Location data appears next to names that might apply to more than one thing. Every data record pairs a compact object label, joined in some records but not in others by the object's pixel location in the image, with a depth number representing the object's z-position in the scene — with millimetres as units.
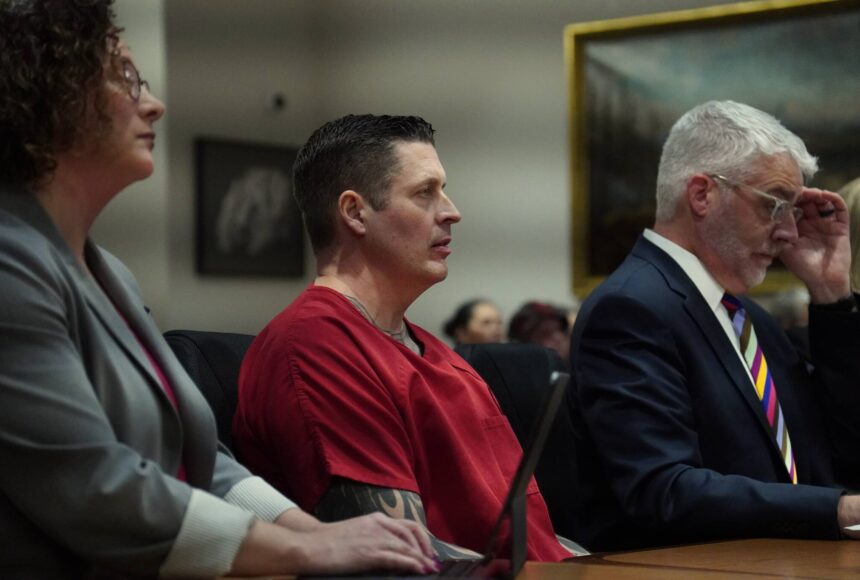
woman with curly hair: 1497
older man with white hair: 2445
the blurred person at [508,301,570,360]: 6312
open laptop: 1585
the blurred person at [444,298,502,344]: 7281
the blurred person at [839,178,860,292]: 3256
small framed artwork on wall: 7684
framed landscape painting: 6891
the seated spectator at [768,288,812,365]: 6512
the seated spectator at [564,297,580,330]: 6557
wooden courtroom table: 1764
